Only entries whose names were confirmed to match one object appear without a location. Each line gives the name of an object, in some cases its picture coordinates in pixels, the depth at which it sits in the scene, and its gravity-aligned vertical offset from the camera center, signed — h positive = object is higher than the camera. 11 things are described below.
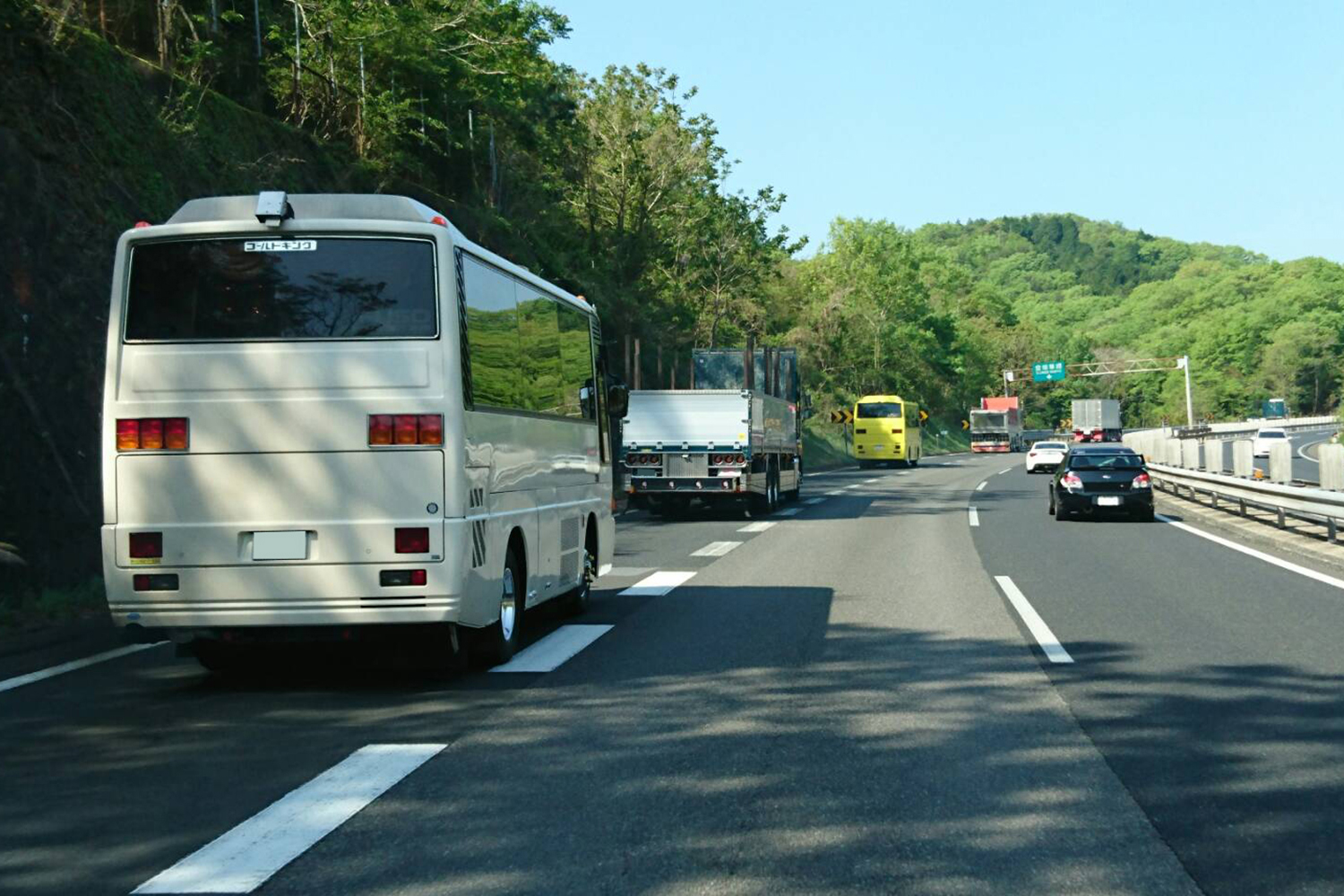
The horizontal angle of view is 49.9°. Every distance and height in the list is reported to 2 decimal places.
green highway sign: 121.62 +5.46
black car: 24.95 -0.90
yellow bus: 71.00 +0.48
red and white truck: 103.81 +0.56
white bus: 8.33 +0.16
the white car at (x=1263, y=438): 65.06 -0.39
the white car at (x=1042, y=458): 54.44 -0.83
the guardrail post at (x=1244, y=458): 27.25 -0.52
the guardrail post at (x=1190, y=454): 34.66 -0.54
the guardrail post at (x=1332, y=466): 20.22 -0.54
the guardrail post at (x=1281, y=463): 23.66 -0.56
